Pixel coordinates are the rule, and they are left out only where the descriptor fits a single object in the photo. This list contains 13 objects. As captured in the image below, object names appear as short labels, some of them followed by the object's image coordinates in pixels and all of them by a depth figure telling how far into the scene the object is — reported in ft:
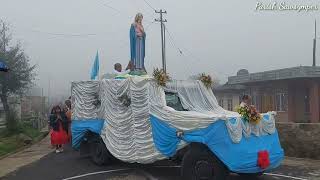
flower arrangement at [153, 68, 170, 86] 36.96
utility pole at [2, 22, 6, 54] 105.29
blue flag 48.34
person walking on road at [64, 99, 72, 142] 55.21
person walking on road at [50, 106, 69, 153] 53.47
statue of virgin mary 44.29
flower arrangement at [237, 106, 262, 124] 32.73
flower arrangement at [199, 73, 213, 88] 40.60
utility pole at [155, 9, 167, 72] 137.49
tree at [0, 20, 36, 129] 102.47
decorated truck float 31.24
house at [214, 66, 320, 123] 116.37
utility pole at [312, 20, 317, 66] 170.50
